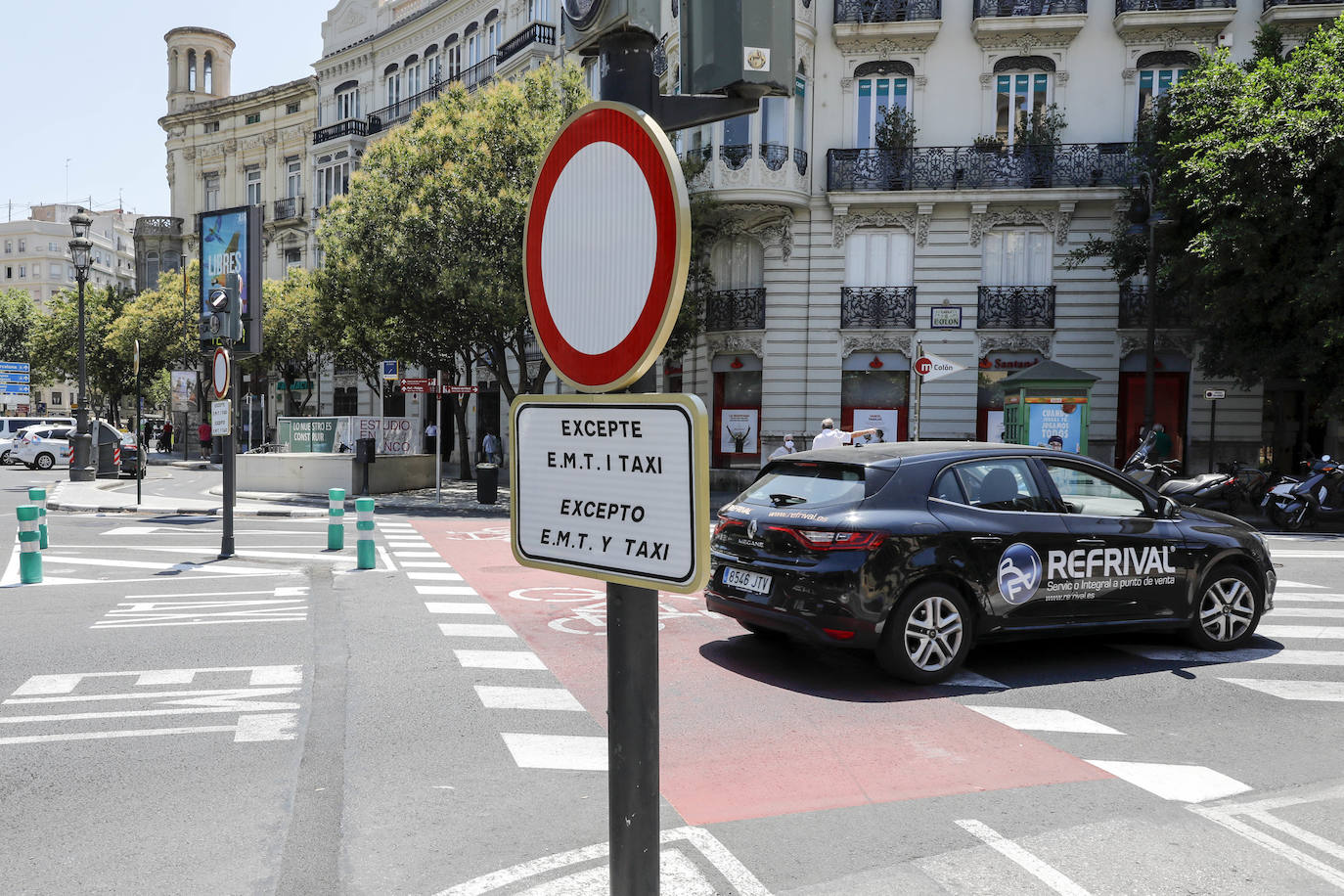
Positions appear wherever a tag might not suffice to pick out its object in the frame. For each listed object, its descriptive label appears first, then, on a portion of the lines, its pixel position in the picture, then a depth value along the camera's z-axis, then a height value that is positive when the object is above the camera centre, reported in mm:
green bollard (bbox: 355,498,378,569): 11930 -1556
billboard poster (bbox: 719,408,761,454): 27016 -461
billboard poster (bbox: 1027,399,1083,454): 19750 -111
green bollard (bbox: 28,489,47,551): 12430 -1157
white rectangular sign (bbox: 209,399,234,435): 21067 -205
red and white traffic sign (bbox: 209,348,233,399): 14258 +560
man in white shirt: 14570 -332
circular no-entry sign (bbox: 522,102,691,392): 2035 +350
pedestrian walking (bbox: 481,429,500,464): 32625 -1115
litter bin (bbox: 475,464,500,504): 22516 -1567
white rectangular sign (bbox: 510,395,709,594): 2002 -159
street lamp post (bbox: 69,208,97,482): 26734 -50
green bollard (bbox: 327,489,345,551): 13539 -1520
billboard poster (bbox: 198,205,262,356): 15383 +3274
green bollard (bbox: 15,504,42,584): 10992 -1617
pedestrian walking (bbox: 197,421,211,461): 45031 -1099
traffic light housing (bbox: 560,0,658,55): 2115 +836
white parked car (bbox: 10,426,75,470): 37531 -1496
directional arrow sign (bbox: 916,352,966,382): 16531 +812
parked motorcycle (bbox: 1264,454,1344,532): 18297 -1428
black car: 6602 -955
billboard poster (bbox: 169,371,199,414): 41250 +809
